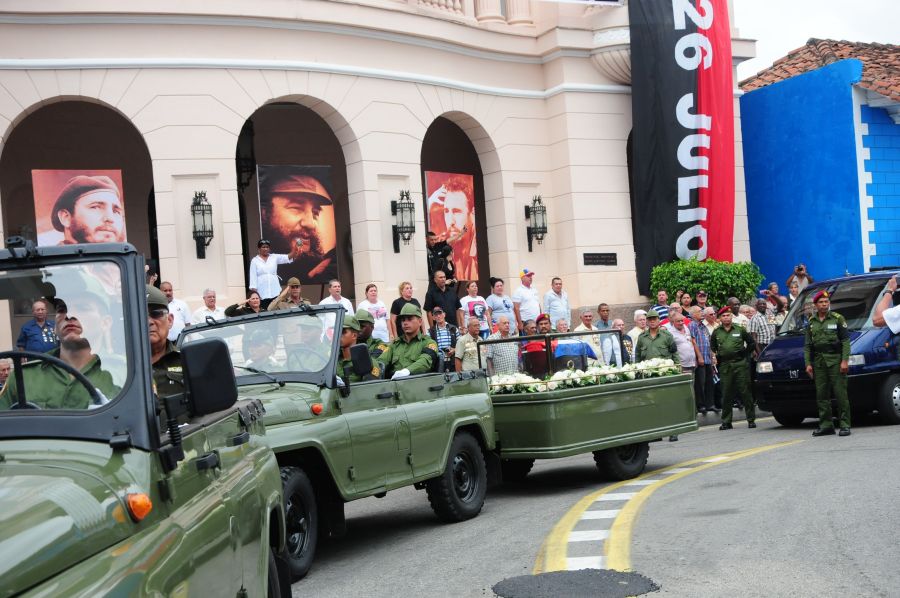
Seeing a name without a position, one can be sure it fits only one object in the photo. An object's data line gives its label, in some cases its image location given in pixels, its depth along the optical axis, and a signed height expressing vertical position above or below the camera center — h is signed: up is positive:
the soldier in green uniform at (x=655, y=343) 17.95 -0.98
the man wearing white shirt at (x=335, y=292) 18.05 +0.16
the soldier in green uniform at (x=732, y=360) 18.14 -1.34
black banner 24.64 +3.16
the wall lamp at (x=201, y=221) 19.92 +1.57
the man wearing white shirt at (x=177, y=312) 17.29 +0.03
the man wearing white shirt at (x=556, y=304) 22.19 -0.32
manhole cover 7.14 -1.91
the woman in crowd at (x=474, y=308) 20.20 -0.27
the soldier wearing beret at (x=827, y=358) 16.12 -1.27
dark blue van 16.95 -1.41
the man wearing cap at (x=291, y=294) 15.96 +0.16
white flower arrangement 12.07 -0.99
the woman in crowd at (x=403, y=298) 18.89 -0.01
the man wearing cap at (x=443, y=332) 16.95 -0.56
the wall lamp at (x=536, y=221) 24.53 +1.44
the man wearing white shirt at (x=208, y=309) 17.83 +0.04
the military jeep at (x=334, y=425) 8.45 -1.00
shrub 23.88 -0.03
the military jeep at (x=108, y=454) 3.04 -0.42
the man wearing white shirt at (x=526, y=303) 21.91 -0.26
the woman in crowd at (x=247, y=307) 13.57 +0.03
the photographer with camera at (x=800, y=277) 25.08 -0.15
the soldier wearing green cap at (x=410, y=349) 11.50 -0.53
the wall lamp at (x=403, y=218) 22.20 +1.53
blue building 28.45 +2.48
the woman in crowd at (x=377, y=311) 18.99 -0.19
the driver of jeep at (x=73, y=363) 3.77 -0.14
